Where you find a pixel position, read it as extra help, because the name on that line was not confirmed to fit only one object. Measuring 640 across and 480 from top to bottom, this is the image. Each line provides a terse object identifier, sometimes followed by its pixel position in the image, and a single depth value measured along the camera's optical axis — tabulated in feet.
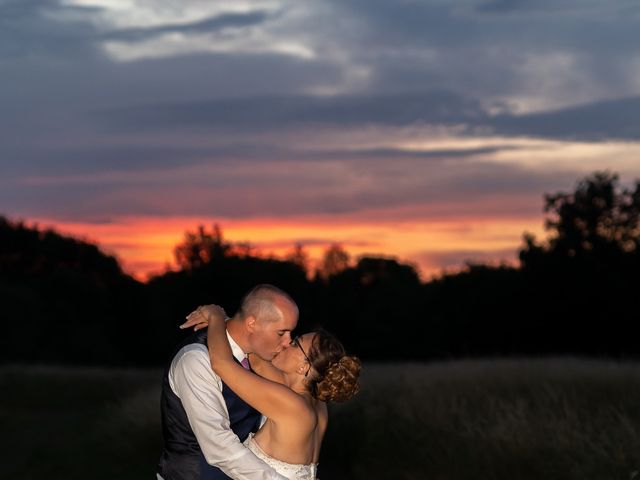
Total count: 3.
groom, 18.75
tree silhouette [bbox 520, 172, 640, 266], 165.17
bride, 19.44
